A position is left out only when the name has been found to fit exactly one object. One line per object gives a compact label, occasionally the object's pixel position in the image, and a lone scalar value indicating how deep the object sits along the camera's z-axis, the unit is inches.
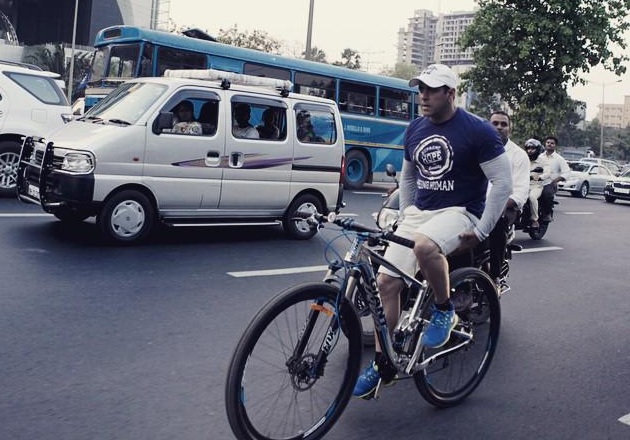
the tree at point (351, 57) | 3299.7
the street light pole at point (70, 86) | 1786.4
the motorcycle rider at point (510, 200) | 236.6
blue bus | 581.0
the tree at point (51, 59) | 2153.1
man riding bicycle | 145.0
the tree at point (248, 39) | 1818.4
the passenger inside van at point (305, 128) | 375.9
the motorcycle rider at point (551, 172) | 481.7
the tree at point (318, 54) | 3444.9
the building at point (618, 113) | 7200.8
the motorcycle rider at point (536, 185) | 447.8
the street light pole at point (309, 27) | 903.7
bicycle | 117.0
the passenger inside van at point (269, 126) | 361.1
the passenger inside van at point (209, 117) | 337.7
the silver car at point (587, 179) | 1134.4
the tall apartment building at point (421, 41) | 6156.5
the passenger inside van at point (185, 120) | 329.1
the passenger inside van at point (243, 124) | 347.6
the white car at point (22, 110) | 423.8
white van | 309.4
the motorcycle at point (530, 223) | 463.2
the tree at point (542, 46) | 1117.7
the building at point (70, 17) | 2684.5
